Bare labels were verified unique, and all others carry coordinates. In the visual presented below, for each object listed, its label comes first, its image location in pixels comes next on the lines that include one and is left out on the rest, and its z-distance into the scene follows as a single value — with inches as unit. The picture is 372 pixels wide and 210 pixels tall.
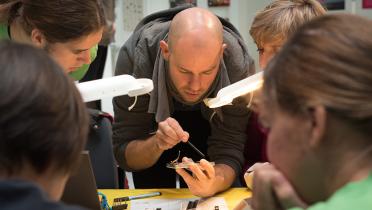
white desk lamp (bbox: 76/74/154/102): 55.4
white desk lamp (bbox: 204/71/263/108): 55.5
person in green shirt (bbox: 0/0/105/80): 64.2
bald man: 74.4
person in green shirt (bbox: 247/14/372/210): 30.8
